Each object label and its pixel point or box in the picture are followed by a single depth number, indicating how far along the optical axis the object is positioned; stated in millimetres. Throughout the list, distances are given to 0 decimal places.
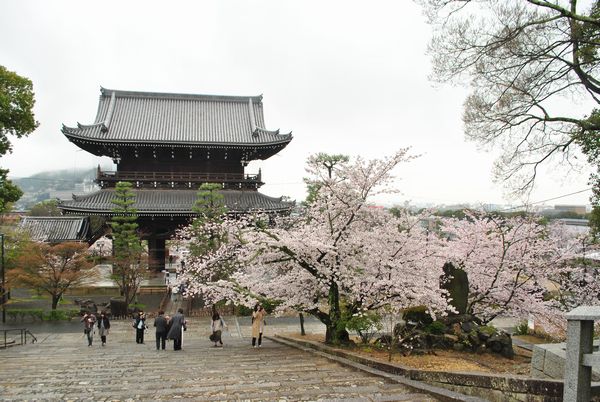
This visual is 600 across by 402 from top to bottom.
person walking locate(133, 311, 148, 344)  14609
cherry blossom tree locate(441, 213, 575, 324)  13938
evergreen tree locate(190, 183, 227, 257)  20097
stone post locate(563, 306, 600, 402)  4164
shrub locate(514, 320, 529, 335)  17891
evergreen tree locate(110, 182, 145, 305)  20516
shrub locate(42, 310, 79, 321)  19562
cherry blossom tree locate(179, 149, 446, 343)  10680
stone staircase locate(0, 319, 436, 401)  6680
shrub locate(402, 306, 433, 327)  11891
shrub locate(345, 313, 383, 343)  10961
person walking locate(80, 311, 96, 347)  14490
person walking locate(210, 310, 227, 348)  12828
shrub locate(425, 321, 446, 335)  11559
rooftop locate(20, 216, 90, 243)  27297
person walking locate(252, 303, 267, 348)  12508
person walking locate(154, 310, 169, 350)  12672
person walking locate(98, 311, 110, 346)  14516
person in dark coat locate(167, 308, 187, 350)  12383
